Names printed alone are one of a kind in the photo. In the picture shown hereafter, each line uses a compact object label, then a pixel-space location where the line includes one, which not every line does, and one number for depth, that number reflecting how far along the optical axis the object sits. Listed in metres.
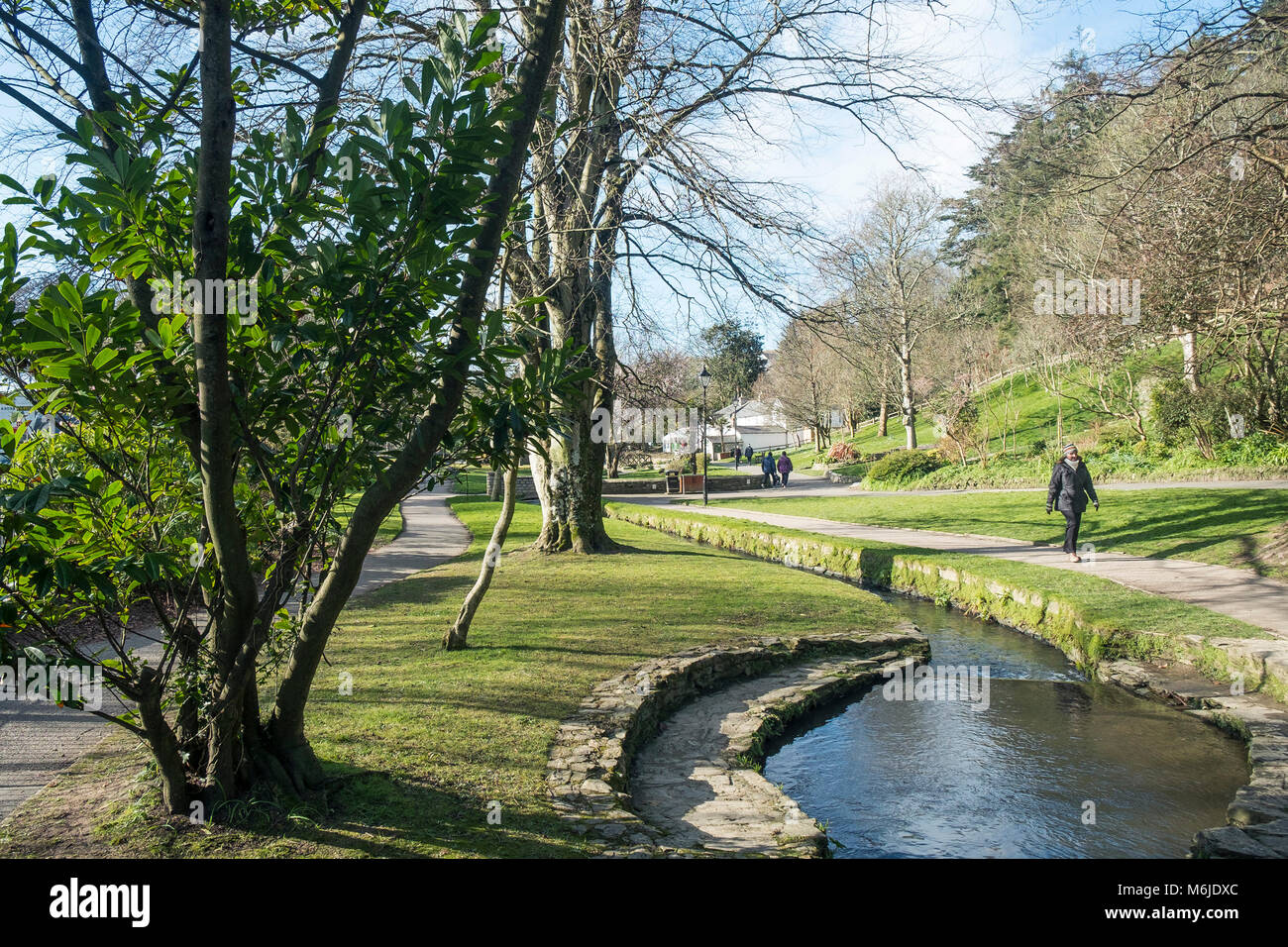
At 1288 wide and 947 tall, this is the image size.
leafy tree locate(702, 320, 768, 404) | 58.69
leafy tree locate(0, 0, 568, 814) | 3.14
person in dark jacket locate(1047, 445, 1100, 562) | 12.73
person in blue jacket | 35.62
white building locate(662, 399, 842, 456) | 59.50
